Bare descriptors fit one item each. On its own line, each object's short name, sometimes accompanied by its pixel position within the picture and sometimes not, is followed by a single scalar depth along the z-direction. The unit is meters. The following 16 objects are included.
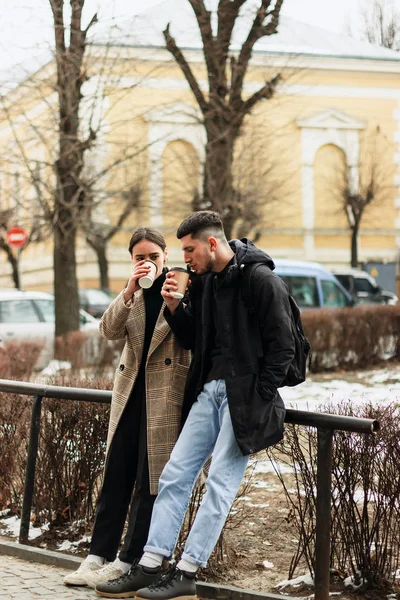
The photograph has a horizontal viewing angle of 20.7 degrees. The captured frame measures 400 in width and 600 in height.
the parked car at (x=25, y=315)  19.42
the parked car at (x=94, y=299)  31.09
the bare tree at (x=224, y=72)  15.98
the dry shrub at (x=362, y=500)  5.10
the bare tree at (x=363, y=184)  42.59
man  4.85
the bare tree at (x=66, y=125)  16.64
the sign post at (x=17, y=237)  25.05
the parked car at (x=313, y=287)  22.39
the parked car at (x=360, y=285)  35.26
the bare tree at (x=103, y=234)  36.16
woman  5.35
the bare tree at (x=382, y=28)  55.25
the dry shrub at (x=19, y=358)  11.94
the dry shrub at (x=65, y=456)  6.26
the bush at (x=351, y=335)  15.86
